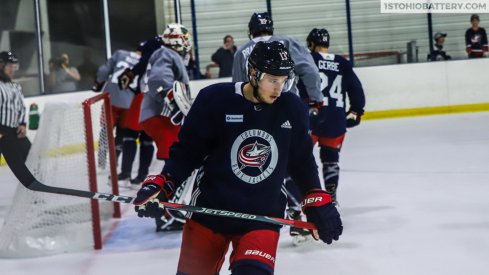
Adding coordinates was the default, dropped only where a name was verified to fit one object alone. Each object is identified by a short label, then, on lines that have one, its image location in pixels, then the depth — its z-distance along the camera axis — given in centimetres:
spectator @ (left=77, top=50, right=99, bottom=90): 2342
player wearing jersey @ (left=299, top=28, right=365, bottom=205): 994
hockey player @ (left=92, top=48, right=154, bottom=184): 1321
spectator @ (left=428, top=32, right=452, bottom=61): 2145
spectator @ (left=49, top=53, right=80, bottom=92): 2101
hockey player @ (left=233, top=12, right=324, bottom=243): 885
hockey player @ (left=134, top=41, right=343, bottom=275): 528
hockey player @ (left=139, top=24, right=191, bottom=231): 987
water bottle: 1325
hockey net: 932
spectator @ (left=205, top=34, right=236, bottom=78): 2155
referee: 1278
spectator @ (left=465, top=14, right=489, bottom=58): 2137
